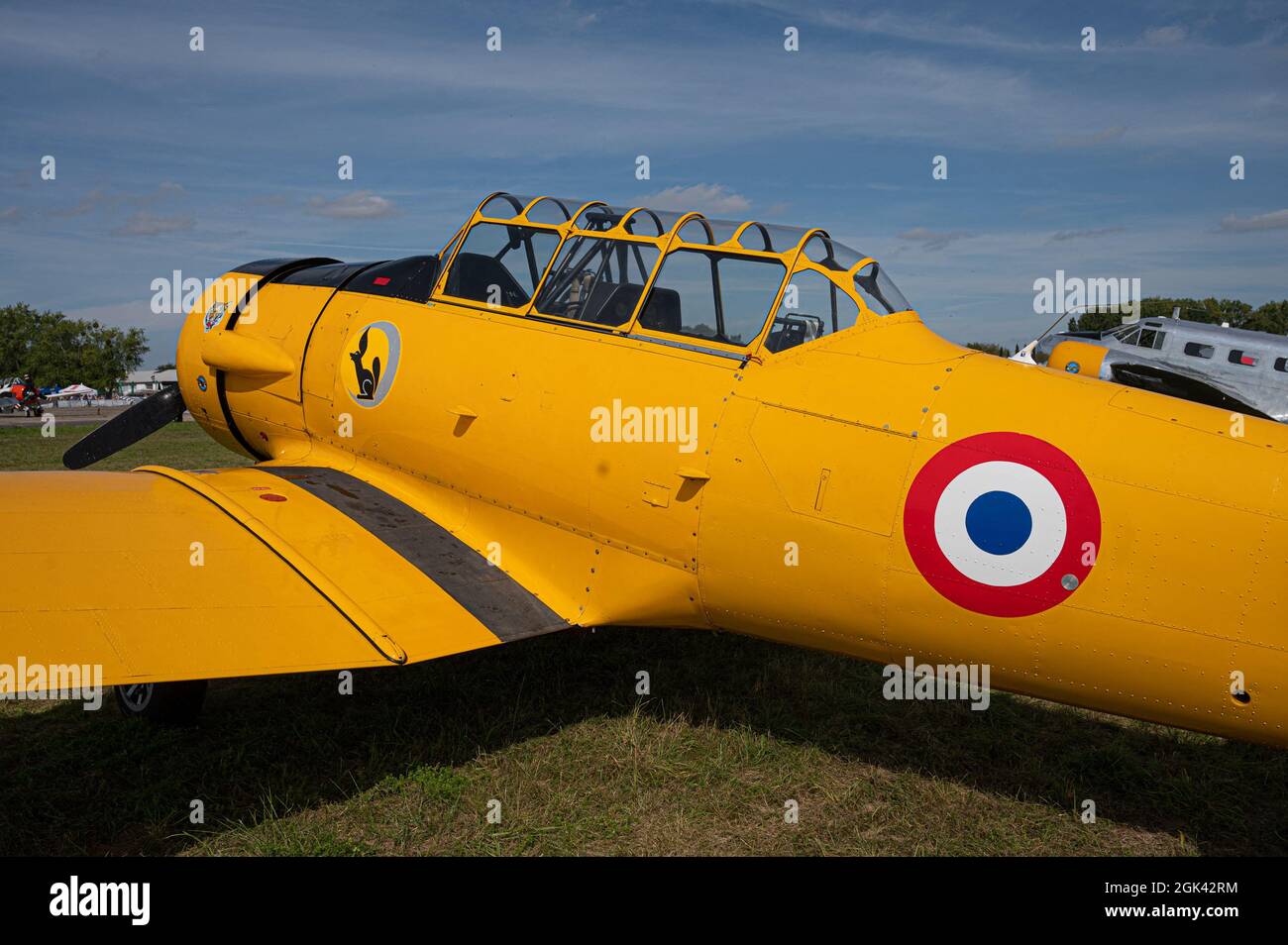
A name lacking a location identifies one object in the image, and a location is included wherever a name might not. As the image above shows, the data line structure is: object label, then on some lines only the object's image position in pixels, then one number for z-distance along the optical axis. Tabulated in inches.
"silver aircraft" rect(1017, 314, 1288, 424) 648.4
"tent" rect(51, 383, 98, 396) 3157.7
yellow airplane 144.6
